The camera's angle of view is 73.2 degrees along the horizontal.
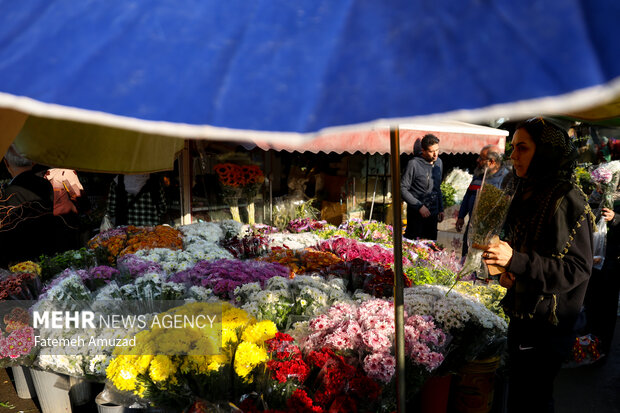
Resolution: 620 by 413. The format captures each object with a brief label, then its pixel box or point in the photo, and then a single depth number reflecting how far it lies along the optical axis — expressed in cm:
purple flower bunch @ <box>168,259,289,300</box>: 258
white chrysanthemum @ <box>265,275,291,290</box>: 252
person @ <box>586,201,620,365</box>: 373
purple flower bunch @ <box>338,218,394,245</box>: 486
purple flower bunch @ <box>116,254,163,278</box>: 287
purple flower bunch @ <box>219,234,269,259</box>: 391
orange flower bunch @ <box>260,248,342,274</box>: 325
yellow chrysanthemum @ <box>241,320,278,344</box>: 183
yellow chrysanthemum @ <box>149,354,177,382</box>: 172
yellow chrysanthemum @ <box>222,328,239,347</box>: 181
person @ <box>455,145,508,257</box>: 465
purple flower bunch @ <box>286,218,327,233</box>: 549
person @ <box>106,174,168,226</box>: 529
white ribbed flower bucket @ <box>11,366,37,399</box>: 332
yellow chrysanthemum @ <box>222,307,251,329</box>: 190
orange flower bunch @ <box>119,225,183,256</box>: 373
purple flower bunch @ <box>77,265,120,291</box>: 285
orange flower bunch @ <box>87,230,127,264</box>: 379
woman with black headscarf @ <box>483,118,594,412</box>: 184
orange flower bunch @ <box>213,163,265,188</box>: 559
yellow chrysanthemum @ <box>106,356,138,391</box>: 172
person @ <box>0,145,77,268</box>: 366
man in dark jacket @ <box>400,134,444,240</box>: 512
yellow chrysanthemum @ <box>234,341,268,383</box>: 173
